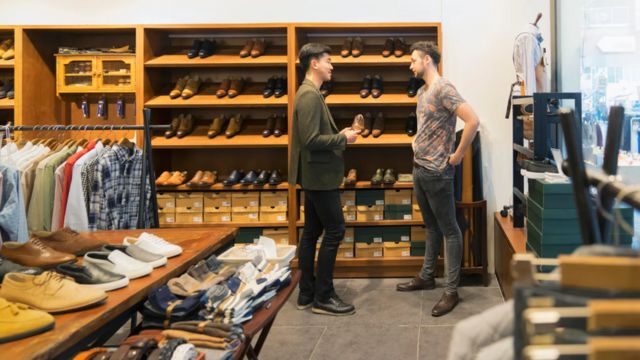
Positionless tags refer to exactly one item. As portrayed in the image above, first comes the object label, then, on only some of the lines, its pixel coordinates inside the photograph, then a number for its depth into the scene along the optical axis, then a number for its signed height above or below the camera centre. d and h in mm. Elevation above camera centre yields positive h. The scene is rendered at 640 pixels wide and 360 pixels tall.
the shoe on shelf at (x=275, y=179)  4691 +19
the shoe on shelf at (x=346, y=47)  4711 +1060
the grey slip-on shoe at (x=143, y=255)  2164 -266
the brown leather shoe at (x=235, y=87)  4835 +764
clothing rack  3305 +126
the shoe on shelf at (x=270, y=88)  4793 +752
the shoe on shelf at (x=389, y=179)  4570 +15
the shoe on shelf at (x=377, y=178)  4613 +23
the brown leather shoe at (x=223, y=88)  4827 +758
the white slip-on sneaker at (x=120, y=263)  1976 -274
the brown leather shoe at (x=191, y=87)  4832 +770
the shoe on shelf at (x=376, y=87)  4699 +746
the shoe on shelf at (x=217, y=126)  4836 +452
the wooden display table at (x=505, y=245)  3535 -400
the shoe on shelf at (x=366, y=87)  4699 +747
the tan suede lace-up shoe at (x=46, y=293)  1646 -308
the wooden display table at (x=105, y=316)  1416 -368
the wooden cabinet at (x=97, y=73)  4848 +887
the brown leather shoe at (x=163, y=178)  4699 +31
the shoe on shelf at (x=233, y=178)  4719 +28
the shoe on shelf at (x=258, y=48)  4797 +1071
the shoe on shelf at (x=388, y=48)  4711 +1047
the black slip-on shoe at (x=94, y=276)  1842 -292
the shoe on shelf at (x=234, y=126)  4820 +448
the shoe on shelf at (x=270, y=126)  4793 +446
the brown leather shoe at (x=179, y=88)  4836 +768
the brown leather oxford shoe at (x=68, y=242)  2280 -229
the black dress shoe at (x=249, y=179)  4699 +19
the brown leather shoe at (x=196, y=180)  4695 +13
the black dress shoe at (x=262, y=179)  4695 +19
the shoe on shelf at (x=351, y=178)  4648 +24
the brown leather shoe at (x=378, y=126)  4730 +436
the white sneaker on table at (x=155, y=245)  2248 -240
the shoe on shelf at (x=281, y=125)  4811 +453
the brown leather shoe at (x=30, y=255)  2006 -246
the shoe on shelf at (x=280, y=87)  4793 +756
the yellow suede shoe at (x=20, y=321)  1448 -342
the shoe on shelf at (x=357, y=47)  4712 +1056
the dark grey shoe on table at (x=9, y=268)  1918 -274
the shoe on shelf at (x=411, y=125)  4715 +438
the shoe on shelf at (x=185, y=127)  4867 +448
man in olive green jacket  3525 +60
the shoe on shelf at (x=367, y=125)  4758 +453
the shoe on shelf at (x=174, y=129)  4852 +431
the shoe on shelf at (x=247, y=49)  4816 +1068
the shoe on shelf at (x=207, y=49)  4824 +1076
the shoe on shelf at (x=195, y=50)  4836 +1067
